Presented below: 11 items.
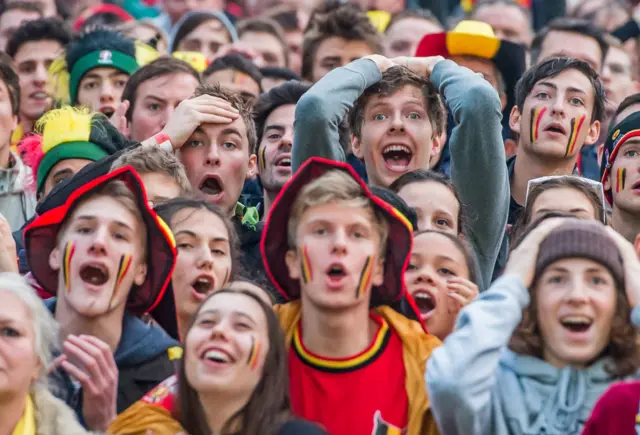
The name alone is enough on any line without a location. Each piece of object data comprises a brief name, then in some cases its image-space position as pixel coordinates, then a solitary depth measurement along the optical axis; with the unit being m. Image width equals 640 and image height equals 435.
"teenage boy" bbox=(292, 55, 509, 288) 14.99
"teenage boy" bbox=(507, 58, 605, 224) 17.17
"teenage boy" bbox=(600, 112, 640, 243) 16.53
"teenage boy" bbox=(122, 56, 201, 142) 18.00
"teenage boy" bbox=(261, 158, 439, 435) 12.46
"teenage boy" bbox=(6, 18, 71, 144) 21.34
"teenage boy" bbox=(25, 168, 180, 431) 13.39
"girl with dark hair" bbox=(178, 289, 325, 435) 12.17
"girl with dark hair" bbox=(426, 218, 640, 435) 11.77
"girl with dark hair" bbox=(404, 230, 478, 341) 14.10
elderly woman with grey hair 12.02
